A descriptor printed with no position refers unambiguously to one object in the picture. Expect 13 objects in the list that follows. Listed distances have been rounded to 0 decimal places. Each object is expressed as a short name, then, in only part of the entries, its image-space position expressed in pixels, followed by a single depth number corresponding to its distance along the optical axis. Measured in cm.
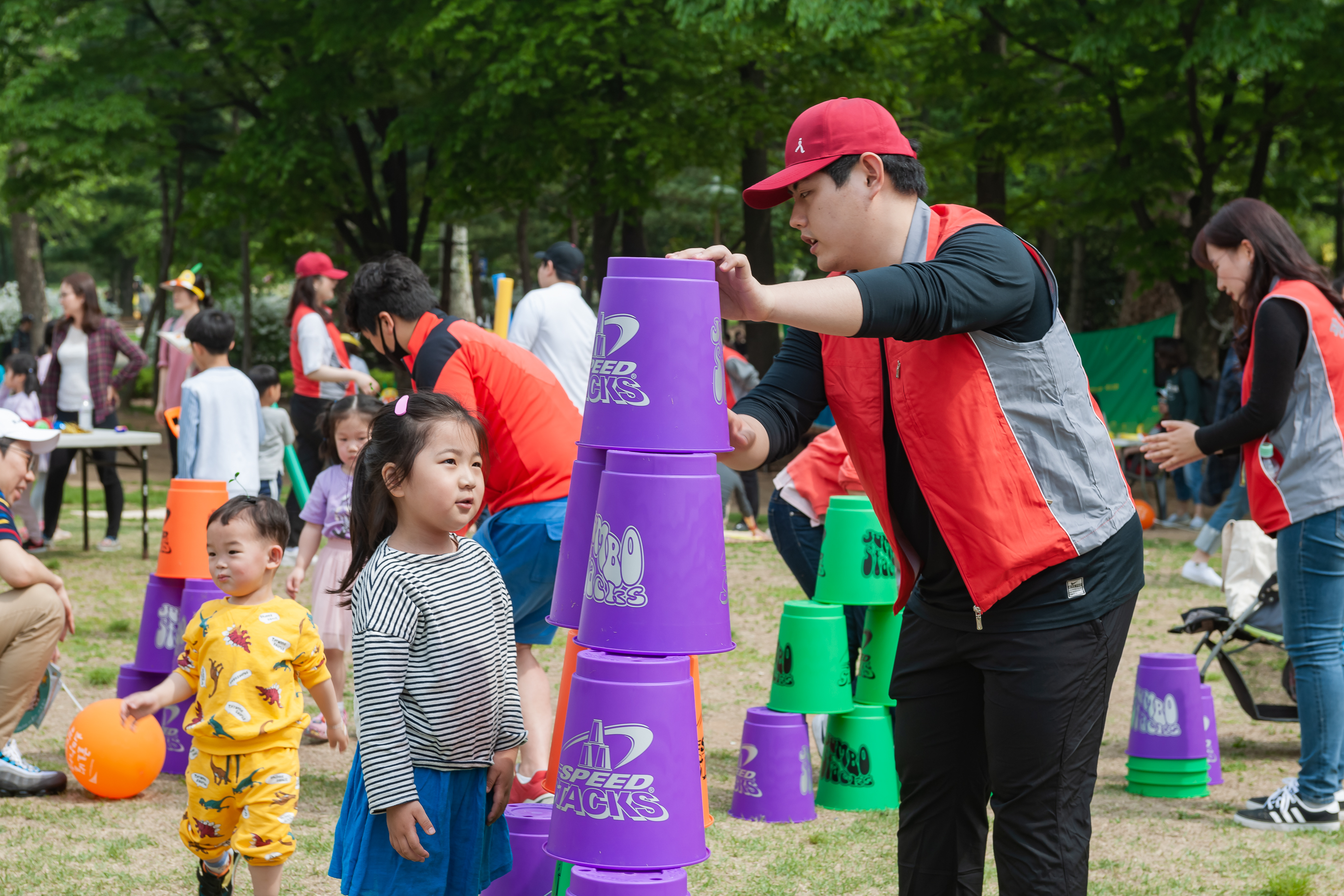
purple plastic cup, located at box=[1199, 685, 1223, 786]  550
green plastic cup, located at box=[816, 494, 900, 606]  506
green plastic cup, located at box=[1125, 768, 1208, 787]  529
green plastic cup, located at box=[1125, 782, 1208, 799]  529
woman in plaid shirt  1087
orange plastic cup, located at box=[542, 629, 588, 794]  340
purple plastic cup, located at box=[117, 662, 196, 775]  534
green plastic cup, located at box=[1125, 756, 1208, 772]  527
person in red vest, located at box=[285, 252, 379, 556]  923
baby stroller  575
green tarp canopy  1934
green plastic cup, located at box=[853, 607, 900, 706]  517
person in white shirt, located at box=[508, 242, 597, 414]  764
